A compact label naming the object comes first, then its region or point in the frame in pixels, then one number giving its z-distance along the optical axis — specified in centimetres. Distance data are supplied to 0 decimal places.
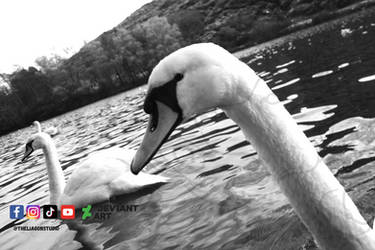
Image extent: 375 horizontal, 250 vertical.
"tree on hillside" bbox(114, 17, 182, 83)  7281
